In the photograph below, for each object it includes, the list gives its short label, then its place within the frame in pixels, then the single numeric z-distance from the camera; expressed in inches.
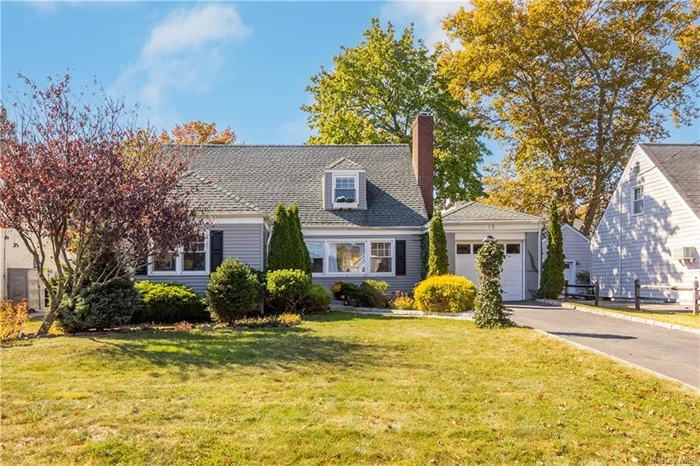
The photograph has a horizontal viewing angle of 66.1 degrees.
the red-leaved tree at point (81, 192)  407.8
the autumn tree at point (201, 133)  1507.1
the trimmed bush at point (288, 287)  607.8
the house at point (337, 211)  687.1
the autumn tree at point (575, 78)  1076.5
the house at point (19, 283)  742.5
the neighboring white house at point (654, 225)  795.4
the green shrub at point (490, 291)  503.8
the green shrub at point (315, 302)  634.2
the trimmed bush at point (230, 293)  535.5
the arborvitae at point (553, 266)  810.8
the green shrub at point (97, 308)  464.1
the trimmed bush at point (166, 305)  565.9
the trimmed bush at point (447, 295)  634.8
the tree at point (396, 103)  1266.0
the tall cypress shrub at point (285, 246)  683.4
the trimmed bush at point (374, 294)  725.9
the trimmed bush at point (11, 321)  419.8
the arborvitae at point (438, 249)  778.8
